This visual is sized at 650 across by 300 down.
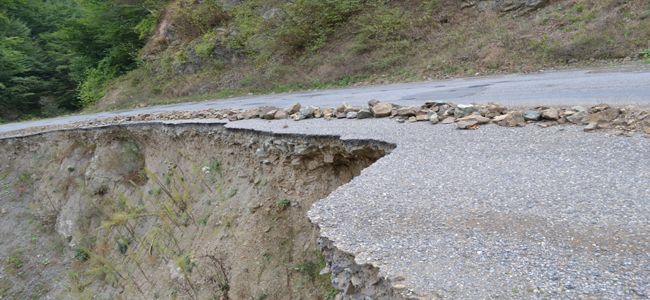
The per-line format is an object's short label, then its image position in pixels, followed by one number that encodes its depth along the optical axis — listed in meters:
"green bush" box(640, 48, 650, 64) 9.16
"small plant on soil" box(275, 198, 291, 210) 5.93
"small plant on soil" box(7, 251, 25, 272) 10.94
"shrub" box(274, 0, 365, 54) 15.97
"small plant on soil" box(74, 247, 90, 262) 10.09
